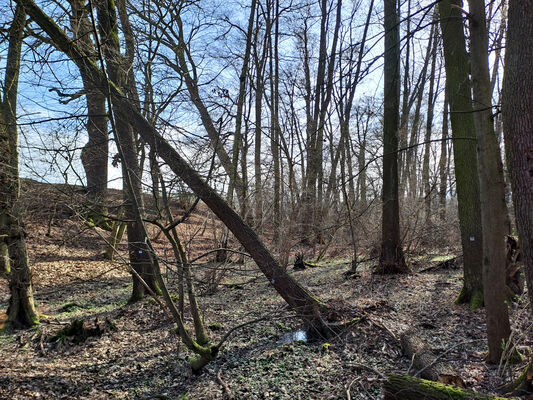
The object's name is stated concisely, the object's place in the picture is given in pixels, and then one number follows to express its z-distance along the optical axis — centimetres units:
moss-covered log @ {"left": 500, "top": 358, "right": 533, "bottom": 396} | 295
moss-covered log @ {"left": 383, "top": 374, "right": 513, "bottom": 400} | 262
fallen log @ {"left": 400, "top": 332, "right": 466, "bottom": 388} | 330
